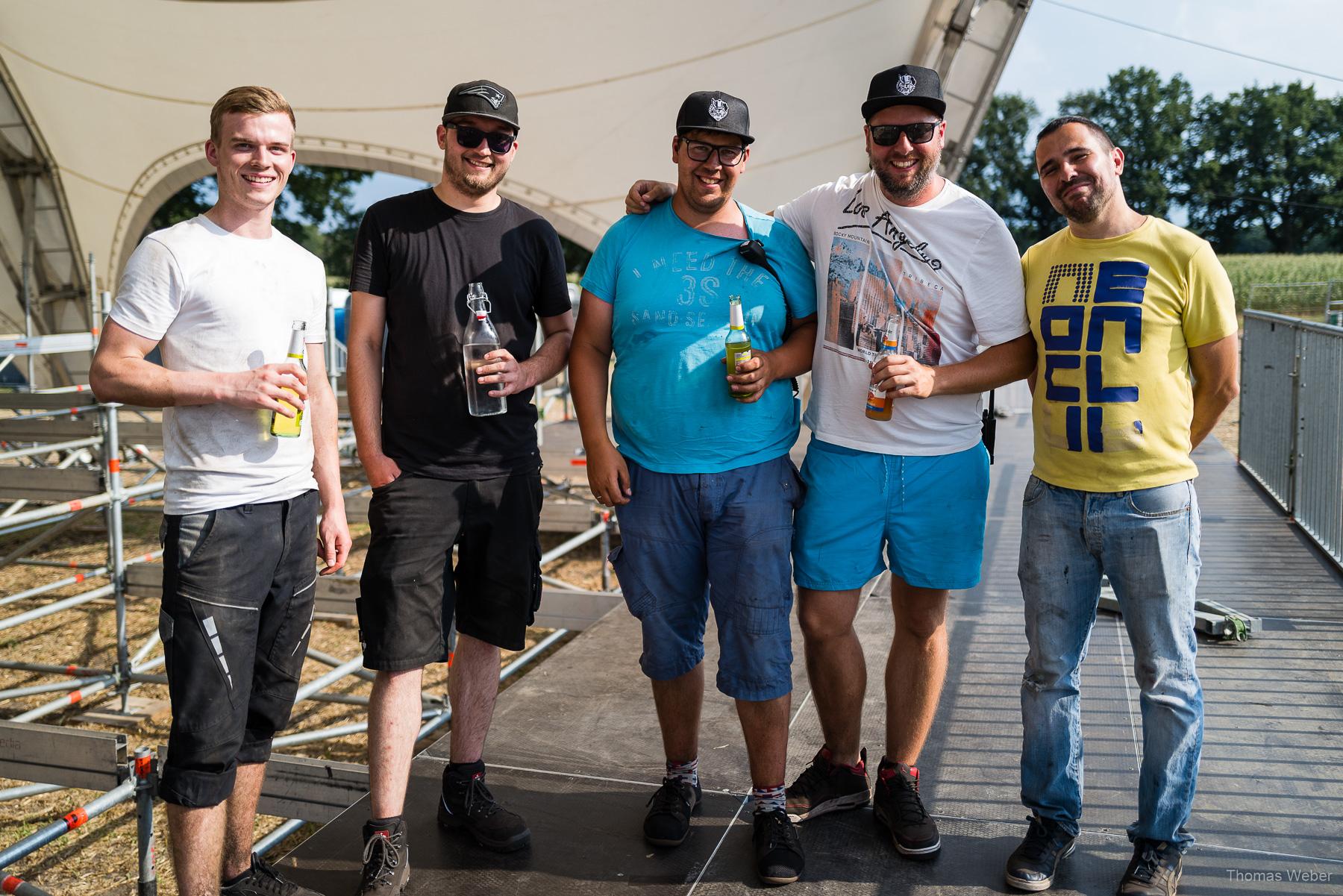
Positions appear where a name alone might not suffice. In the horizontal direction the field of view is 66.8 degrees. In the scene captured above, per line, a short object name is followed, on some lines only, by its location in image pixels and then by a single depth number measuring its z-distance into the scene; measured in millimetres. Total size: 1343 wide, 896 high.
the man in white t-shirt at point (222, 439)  2172
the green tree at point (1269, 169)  77062
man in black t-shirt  2559
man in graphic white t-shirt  2594
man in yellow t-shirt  2393
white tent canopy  10133
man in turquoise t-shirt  2586
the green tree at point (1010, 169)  79188
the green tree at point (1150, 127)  79438
